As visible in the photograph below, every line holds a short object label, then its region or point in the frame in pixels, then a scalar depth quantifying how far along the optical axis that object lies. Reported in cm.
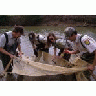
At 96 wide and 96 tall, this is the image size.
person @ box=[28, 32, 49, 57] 382
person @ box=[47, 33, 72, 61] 346
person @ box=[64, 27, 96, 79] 263
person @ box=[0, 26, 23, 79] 297
